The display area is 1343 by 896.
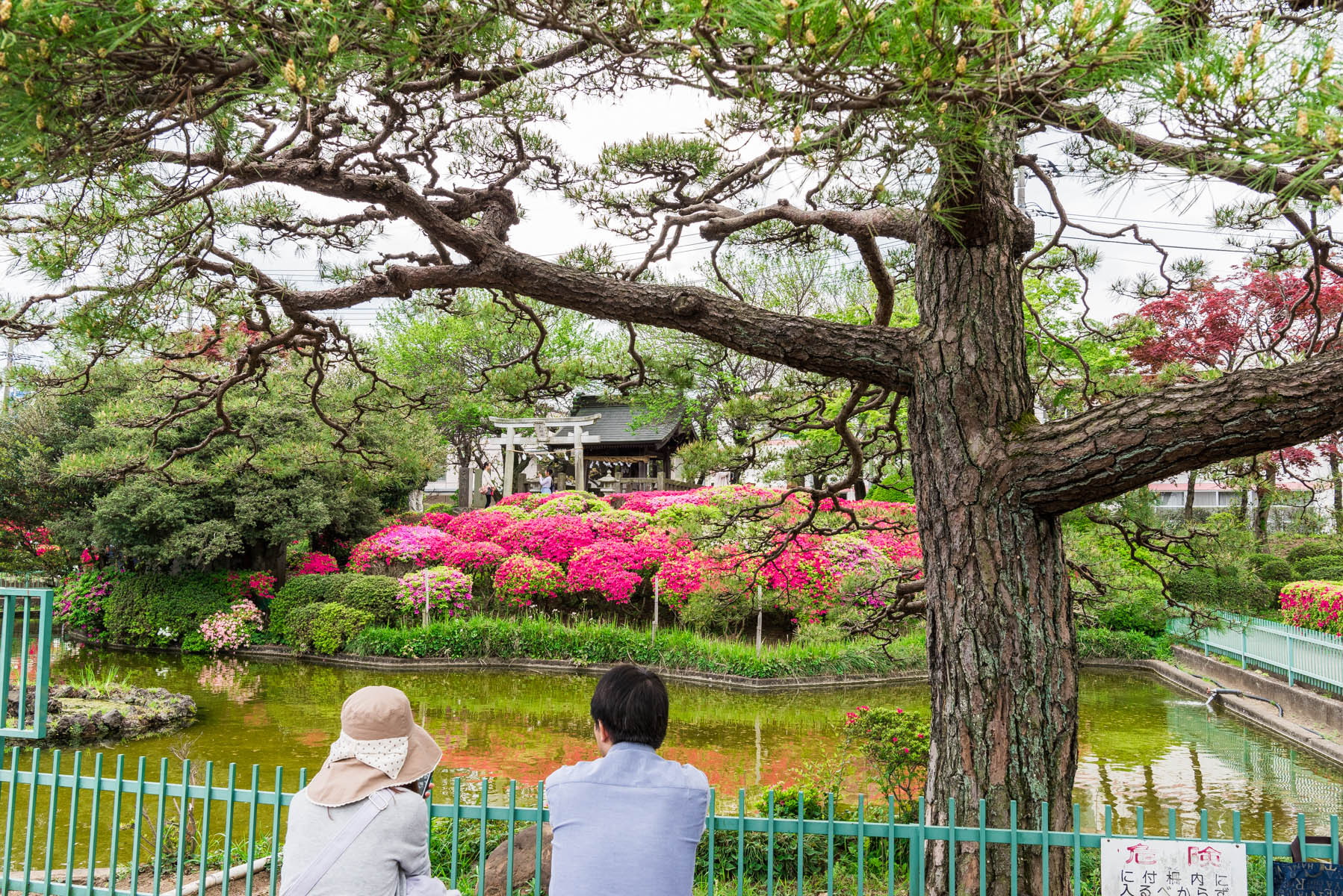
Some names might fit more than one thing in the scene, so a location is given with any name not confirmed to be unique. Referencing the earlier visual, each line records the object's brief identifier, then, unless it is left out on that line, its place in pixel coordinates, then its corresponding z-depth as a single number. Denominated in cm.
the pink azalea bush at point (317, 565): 1322
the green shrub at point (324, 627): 1112
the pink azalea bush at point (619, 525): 1294
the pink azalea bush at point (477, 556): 1270
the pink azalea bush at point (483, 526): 1379
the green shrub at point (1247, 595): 1226
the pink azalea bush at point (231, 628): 1112
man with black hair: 170
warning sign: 226
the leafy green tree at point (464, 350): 1911
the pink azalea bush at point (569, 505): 1438
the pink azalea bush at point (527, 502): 1499
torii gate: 1792
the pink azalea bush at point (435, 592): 1167
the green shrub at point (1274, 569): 1341
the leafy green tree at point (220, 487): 1026
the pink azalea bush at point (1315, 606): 904
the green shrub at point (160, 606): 1136
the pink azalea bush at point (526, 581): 1198
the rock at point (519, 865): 364
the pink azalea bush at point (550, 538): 1282
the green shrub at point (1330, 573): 1264
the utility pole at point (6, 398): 1009
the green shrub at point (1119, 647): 1120
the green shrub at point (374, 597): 1158
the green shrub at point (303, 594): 1159
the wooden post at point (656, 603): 1075
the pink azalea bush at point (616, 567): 1180
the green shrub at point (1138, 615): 1121
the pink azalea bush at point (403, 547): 1317
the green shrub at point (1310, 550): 1385
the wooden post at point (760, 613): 1033
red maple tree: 1176
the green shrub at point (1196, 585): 1193
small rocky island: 731
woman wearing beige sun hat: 177
